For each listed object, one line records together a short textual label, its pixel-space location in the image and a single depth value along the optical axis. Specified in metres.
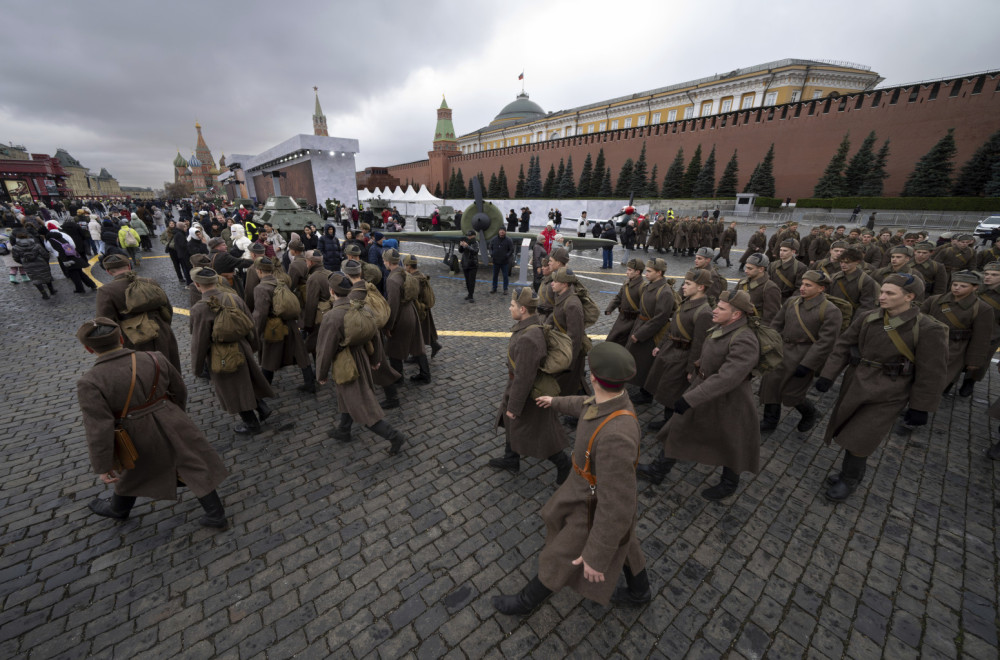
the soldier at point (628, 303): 5.02
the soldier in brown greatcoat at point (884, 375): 3.28
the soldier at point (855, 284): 5.51
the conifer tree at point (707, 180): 34.38
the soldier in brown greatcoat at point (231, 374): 4.02
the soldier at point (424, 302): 5.78
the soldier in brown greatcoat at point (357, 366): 3.82
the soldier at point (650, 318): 4.71
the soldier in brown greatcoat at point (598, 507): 1.97
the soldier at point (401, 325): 5.36
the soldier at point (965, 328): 4.67
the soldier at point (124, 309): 4.34
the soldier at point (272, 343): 4.93
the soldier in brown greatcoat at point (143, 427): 2.60
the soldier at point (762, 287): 5.21
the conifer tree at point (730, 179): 33.66
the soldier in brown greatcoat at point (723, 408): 3.08
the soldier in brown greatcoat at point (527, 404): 3.14
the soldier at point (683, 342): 4.17
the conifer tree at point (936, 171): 24.97
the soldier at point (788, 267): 6.54
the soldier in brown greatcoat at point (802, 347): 4.15
